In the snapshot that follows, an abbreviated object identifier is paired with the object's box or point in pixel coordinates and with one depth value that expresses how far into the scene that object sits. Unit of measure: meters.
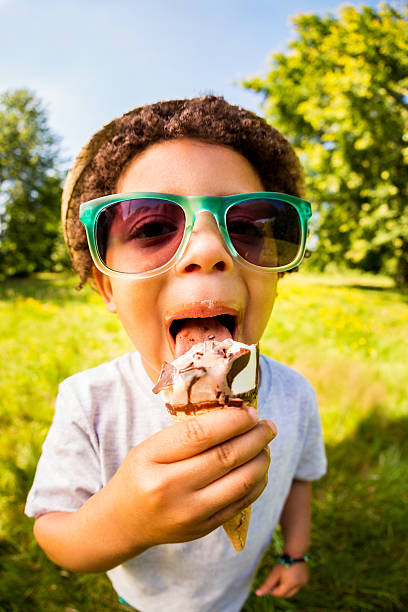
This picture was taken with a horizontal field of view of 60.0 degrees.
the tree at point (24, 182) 24.64
